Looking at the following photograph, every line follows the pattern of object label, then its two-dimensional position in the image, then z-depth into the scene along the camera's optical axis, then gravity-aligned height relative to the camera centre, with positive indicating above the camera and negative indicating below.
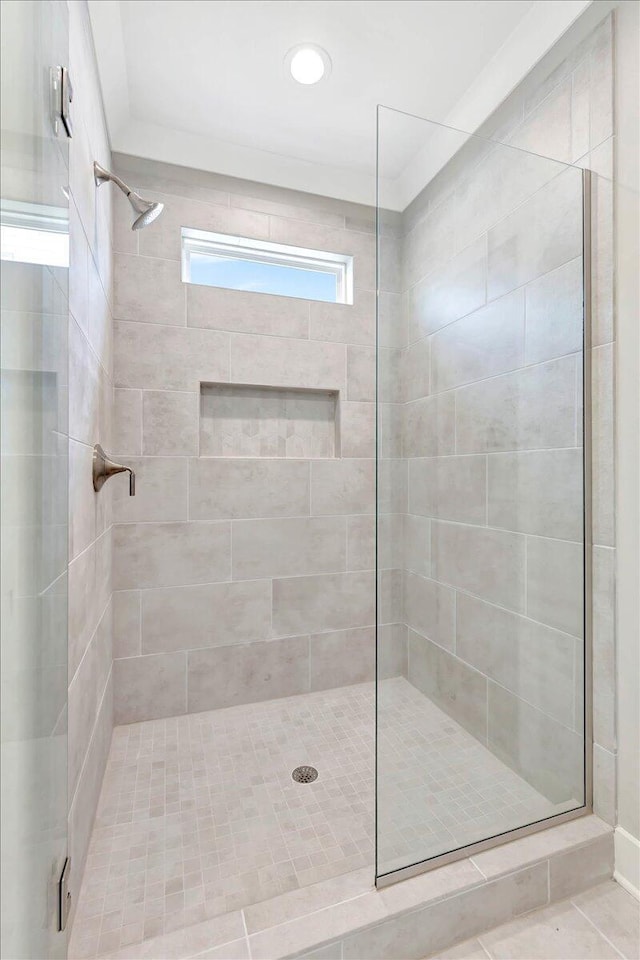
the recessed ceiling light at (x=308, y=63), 1.57 +1.48
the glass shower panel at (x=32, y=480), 0.52 +0.00
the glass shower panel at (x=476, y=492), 1.16 -0.05
